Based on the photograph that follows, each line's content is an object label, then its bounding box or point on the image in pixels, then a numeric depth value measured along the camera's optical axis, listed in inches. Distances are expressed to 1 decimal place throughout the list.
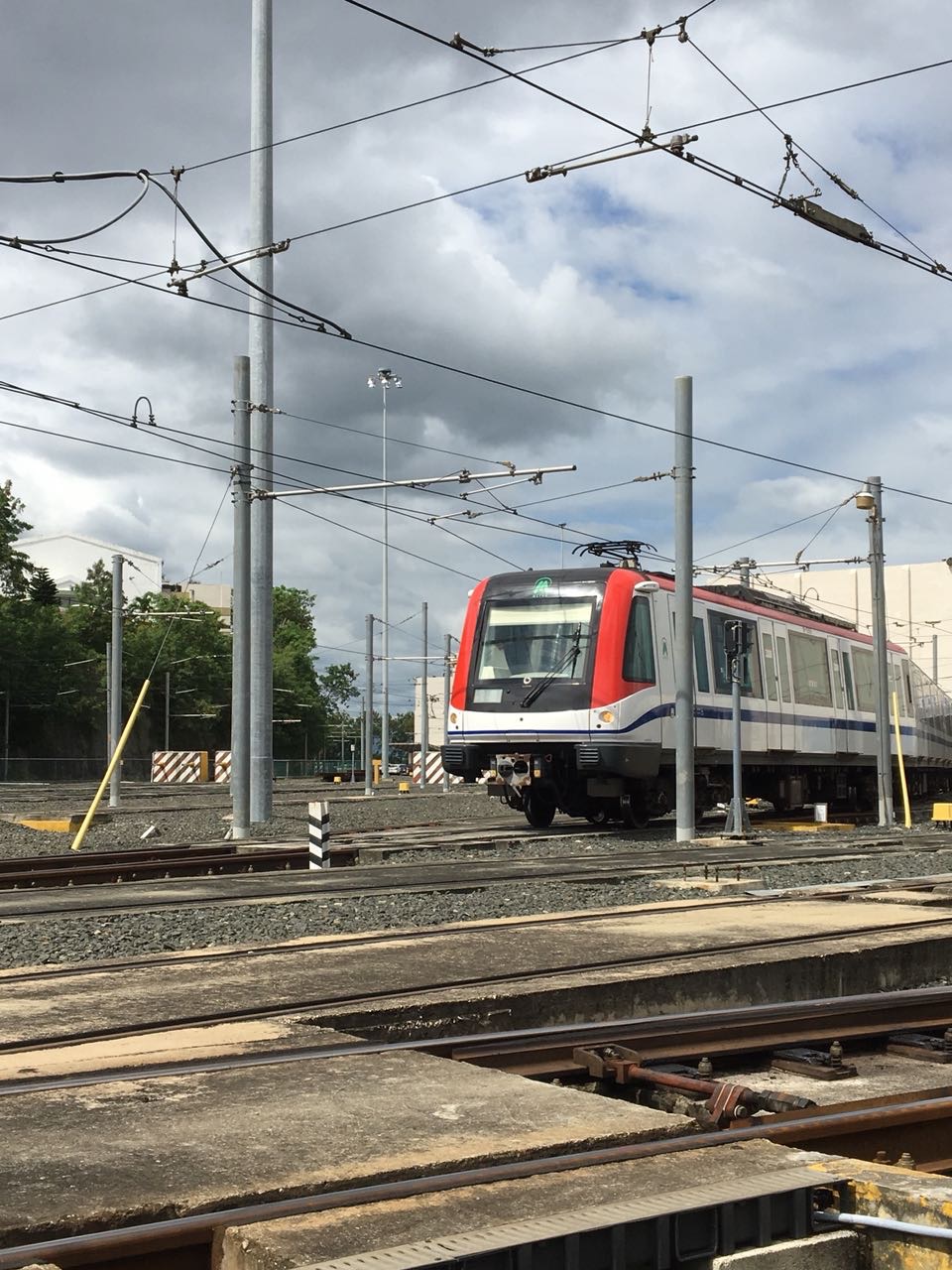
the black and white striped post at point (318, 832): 572.3
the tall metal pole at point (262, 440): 804.6
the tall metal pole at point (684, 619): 713.6
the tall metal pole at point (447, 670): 1623.8
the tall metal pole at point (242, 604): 780.0
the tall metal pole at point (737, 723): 722.8
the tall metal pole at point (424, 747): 1807.3
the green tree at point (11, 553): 2289.6
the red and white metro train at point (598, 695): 710.5
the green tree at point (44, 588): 2939.2
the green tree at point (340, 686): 5022.1
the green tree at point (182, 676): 2945.4
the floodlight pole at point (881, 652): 909.2
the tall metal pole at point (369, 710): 1509.6
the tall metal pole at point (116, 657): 1203.6
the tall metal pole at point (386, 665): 1750.7
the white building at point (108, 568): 4033.0
